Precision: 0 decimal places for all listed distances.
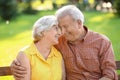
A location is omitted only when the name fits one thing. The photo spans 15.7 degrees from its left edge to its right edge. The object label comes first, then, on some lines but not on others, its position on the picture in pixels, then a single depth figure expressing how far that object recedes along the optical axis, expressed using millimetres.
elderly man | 3719
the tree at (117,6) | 16516
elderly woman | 3600
